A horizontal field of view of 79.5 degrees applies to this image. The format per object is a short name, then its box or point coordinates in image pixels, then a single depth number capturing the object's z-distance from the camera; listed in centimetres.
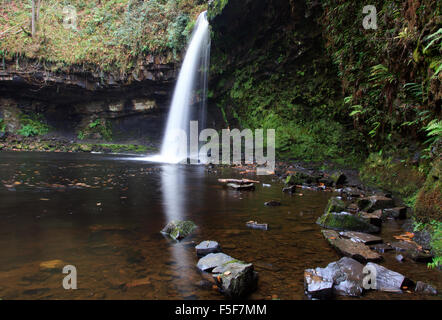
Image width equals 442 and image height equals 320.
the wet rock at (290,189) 673
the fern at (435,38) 357
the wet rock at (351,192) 651
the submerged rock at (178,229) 345
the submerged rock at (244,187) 710
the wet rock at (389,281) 231
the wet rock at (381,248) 319
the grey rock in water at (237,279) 216
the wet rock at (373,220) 411
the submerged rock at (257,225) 394
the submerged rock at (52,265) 246
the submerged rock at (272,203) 540
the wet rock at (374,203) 498
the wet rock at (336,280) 219
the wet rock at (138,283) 227
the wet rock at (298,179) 802
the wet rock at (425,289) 223
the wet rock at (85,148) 2166
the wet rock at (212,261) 258
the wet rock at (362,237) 337
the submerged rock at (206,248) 293
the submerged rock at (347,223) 389
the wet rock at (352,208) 506
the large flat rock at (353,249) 282
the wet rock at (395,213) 462
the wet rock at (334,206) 452
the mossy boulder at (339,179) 796
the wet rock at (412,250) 287
